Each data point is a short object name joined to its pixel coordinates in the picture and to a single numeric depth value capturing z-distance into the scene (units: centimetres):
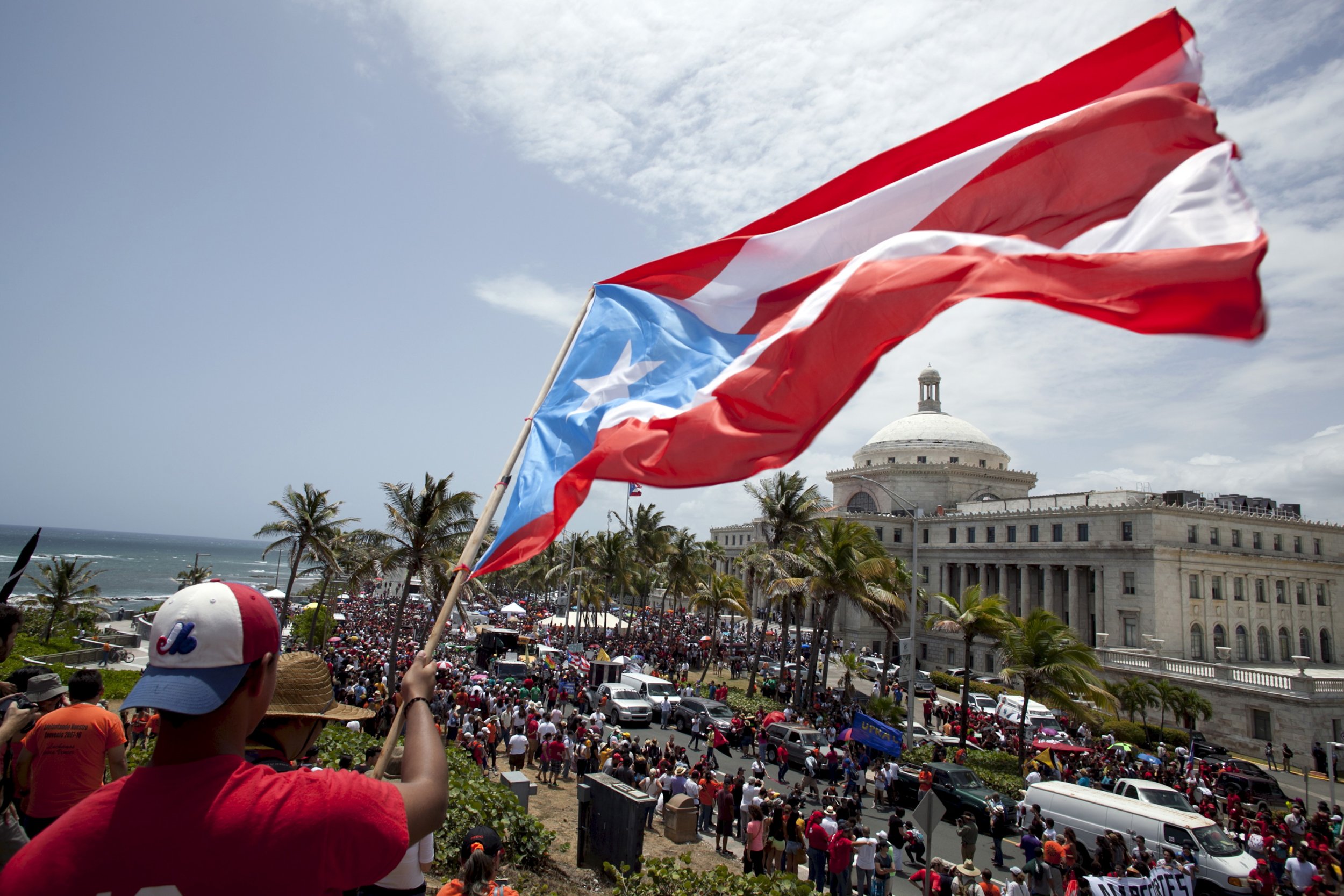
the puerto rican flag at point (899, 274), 411
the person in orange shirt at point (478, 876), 563
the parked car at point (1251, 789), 2389
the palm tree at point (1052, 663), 2539
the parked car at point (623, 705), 2761
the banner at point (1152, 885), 1150
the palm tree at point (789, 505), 3825
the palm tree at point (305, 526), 3834
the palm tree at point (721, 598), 4341
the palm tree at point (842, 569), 3247
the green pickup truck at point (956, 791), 1872
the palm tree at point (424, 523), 2947
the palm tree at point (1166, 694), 3584
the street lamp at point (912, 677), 2349
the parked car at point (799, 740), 2317
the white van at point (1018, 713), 3269
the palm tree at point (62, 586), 4334
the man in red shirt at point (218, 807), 181
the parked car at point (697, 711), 2683
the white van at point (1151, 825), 1494
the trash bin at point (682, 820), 1602
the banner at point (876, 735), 2412
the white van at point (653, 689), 2939
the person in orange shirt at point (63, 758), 477
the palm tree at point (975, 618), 2803
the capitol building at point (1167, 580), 4409
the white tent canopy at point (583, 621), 4991
